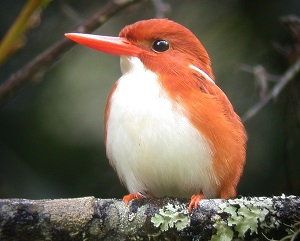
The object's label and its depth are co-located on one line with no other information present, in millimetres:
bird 5082
